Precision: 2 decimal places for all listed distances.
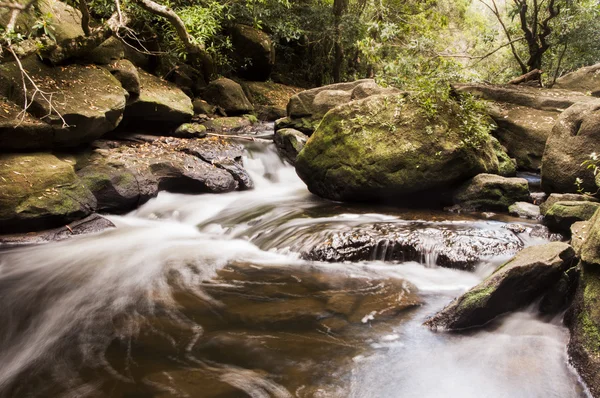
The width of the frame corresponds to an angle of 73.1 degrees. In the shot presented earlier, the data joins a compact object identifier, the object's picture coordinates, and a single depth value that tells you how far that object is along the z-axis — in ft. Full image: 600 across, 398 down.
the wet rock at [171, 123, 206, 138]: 34.04
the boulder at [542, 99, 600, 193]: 20.21
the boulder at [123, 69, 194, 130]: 31.50
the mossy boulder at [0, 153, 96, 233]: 19.35
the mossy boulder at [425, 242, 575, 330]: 11.78
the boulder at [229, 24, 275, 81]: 51.37
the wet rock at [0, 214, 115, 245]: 19.57
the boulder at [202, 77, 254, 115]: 43.65
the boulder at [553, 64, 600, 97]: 38.86
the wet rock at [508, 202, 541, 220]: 20.80
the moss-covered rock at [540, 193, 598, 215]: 19.02
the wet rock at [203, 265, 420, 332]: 13.23
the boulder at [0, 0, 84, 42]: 21.66
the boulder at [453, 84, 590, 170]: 29.17
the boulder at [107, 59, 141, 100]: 29.27
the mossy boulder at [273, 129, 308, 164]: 33.63
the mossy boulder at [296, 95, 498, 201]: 22.13
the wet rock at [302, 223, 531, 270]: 16.76
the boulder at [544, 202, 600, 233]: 17.22
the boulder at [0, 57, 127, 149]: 22.22
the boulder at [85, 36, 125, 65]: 28.66
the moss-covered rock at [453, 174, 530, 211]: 21.99
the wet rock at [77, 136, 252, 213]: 23.88
